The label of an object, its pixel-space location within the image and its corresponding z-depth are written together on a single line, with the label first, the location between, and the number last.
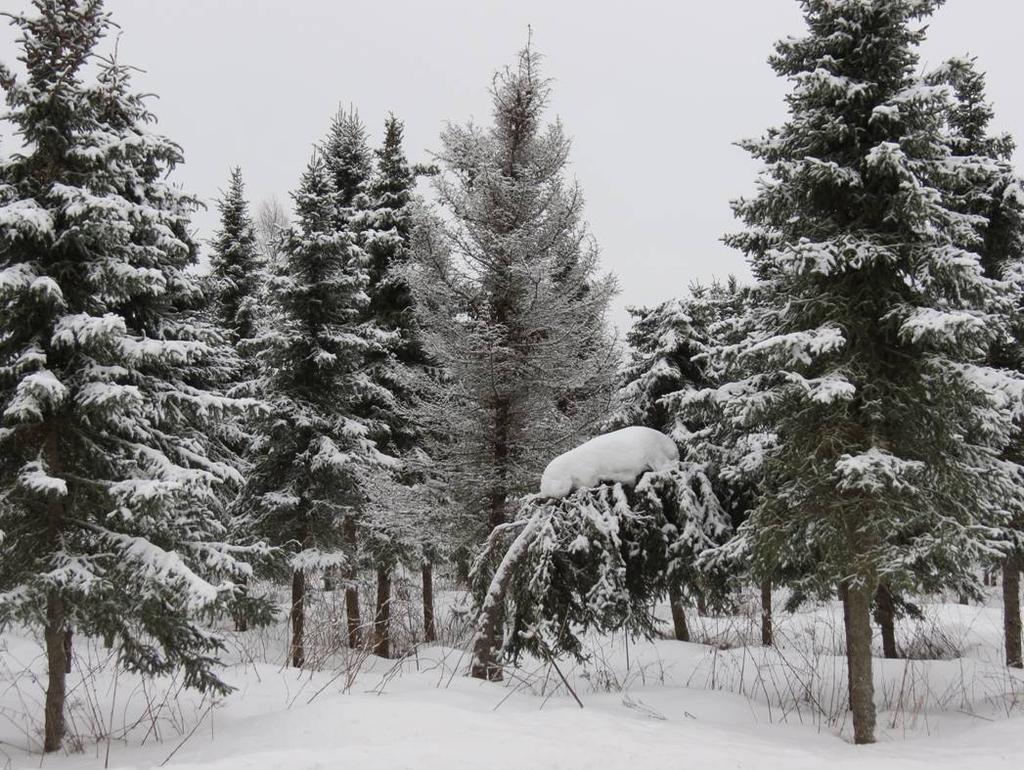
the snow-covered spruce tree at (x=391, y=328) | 15.96
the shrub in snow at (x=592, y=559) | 8.69
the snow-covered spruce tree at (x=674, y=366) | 15.41
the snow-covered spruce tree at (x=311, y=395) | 14.63
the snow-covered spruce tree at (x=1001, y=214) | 11.79
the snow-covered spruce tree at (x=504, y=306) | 12.80
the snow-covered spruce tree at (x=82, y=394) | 7.47
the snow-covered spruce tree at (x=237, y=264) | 20.38
